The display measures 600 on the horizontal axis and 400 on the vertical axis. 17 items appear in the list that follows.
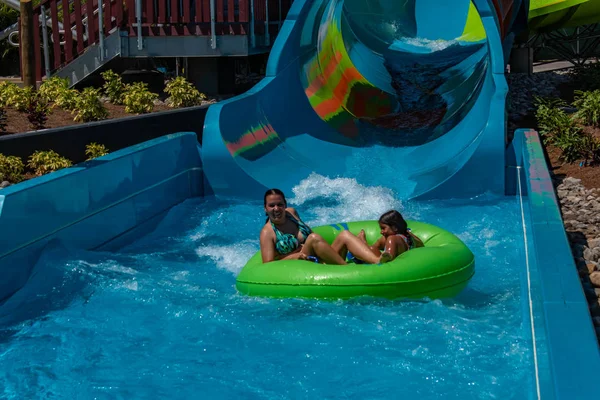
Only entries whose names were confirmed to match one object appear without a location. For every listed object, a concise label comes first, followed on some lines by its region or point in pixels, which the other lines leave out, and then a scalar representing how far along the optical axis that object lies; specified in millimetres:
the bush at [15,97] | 16484
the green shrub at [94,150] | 14555
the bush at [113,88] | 19195
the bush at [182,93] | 19696
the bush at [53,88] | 17854
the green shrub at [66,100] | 17324
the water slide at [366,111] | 15026
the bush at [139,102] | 18178
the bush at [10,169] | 12455
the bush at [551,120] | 16720
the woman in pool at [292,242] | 9715
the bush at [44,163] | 13120
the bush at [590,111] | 16779
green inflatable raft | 8773
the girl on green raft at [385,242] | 9443
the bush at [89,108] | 16588
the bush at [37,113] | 15276
